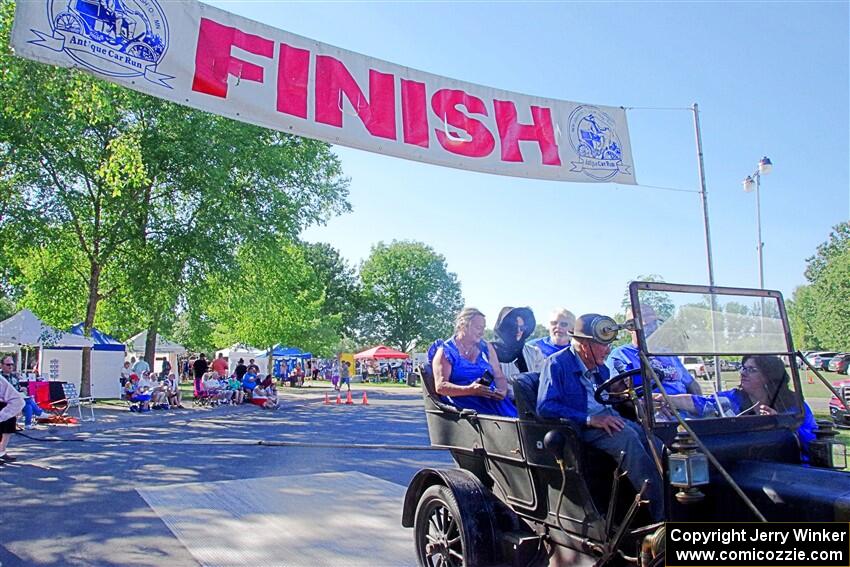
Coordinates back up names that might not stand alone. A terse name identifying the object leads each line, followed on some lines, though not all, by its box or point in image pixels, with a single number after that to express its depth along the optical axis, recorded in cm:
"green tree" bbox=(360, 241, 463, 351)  7331
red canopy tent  4750
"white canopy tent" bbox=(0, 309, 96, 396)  1842
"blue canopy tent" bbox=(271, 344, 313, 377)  4425
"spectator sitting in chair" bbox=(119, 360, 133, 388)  2491
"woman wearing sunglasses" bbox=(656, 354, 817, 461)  358
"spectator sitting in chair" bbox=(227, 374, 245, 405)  2352
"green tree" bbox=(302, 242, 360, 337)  7119
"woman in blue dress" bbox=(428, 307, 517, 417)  490
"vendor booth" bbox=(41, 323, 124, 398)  2139
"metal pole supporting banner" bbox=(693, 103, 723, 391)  1104
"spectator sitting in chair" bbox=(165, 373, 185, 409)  2095
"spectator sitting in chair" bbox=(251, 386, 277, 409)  2241
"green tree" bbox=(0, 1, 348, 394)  1530
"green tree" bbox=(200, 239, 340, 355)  2178
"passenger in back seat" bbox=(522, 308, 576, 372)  650
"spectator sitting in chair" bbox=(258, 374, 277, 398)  2302
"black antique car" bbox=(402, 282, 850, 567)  294
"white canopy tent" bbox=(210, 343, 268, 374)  4284
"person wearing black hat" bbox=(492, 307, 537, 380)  570
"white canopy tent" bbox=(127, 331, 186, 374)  3238
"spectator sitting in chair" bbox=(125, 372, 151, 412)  1936
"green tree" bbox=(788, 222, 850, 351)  4653
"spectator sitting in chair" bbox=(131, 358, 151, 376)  2095
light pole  1859
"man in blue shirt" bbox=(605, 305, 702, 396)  350
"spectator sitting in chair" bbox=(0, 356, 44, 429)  1260
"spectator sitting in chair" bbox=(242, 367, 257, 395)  2403
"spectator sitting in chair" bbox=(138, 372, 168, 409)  2002
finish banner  624
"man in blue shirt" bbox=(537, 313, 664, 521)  322
